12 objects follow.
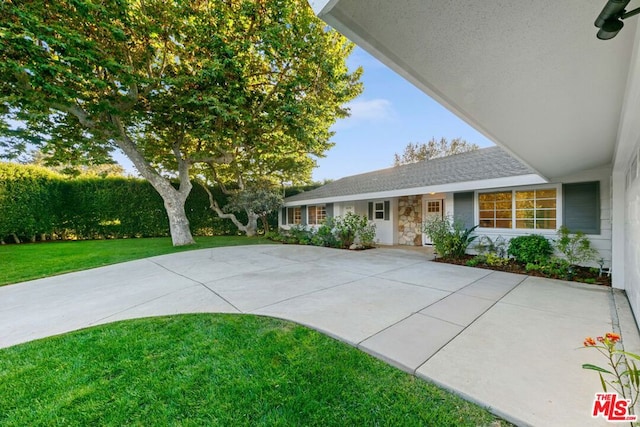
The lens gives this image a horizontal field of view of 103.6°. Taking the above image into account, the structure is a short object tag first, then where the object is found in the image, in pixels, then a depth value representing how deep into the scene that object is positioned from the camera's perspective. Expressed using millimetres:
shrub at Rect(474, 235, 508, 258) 7324
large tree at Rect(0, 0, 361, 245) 6902
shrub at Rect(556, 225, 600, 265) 5785
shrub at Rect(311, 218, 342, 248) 11102
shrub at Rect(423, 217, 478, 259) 7535
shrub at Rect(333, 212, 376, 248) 10438
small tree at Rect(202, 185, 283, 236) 13695
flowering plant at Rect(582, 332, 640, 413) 1385
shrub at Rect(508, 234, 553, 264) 6250
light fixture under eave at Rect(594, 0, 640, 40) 974
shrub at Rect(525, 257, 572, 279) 5535
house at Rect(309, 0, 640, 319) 1206
